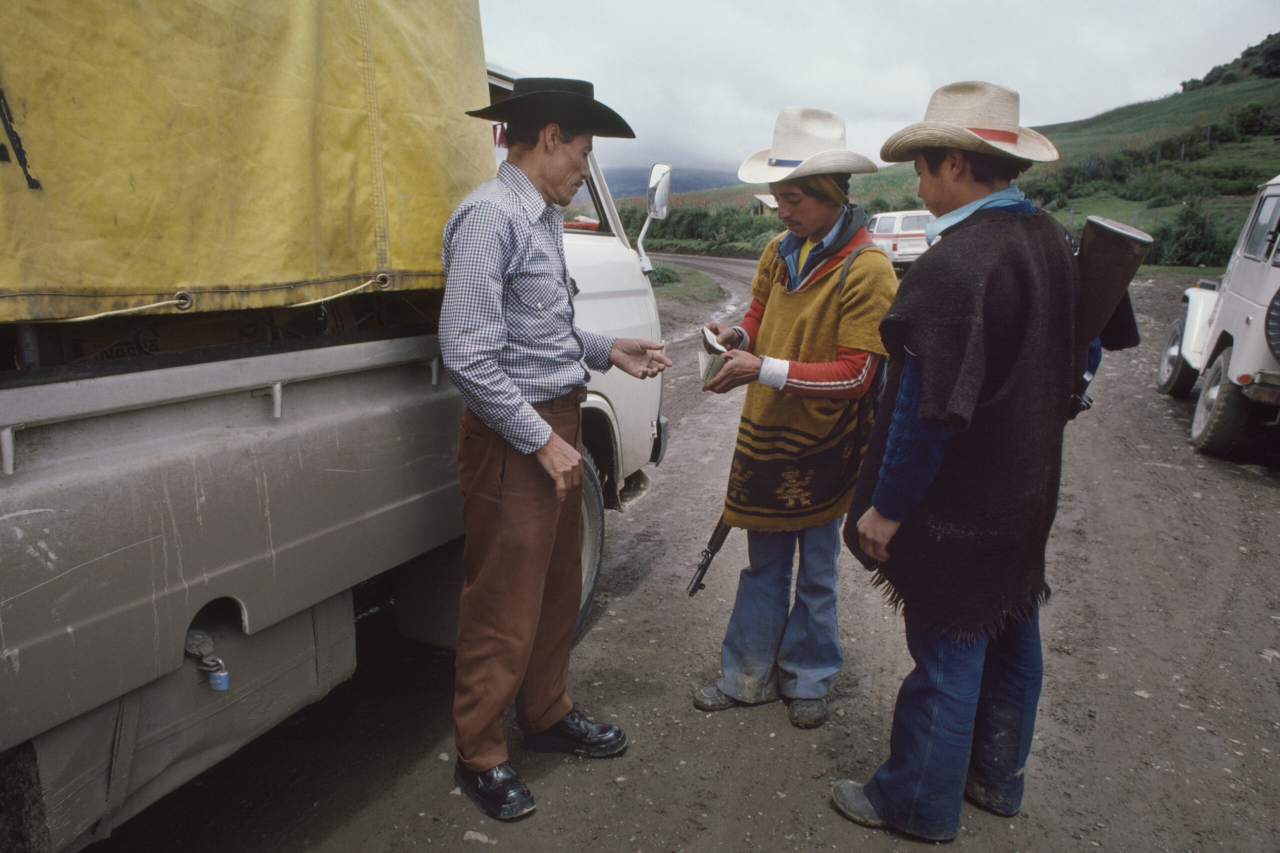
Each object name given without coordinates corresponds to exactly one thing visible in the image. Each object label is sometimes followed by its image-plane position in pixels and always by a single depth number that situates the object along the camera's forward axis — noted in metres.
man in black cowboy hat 2.04
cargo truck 1.42
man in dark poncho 1.88
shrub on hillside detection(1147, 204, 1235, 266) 20.91
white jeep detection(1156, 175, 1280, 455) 5.39
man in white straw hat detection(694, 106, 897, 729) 2.51
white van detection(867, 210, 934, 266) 19.36
